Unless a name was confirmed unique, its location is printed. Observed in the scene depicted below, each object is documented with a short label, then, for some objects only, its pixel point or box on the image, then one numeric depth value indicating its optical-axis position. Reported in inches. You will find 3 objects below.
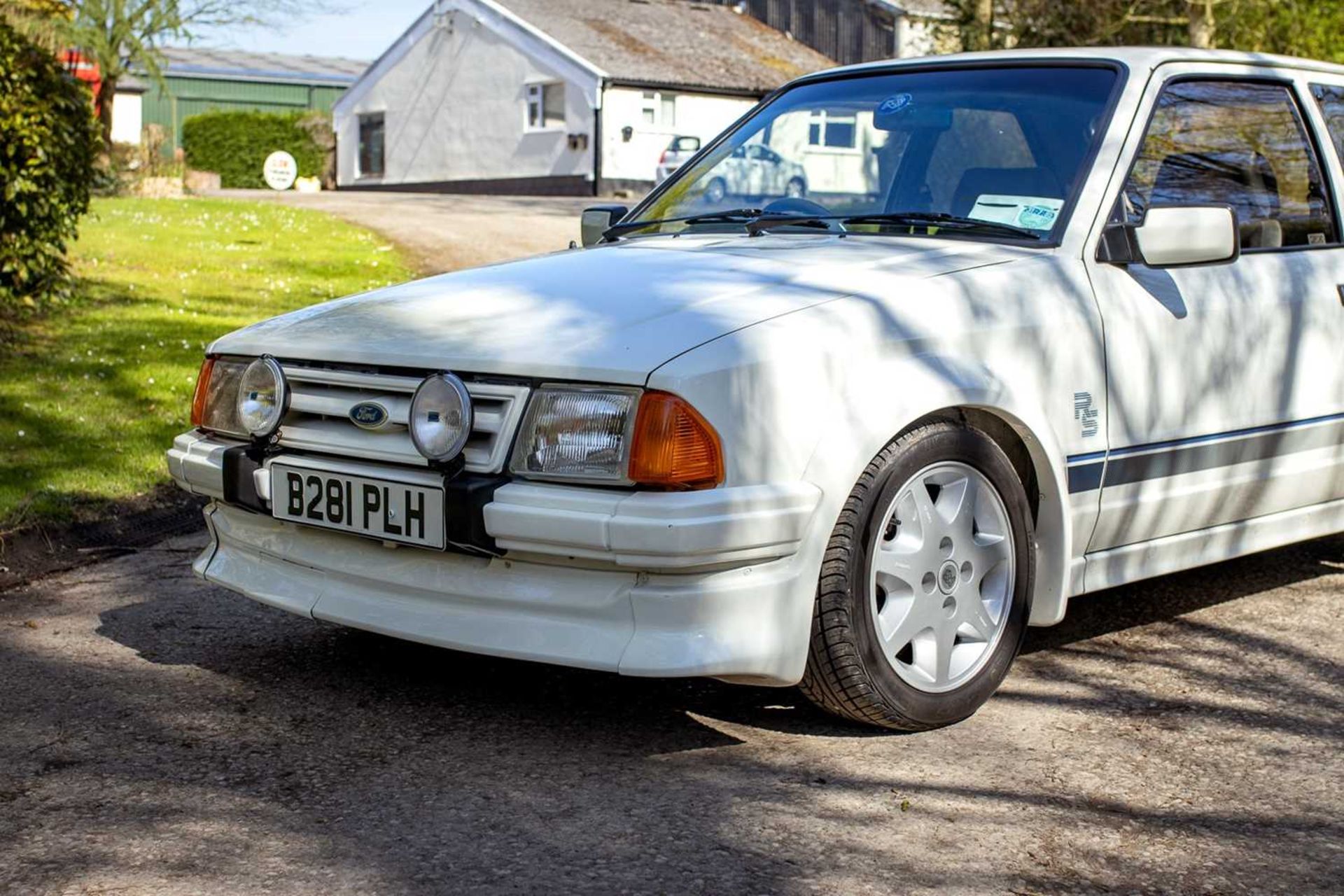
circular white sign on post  1617.9
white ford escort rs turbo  129.9
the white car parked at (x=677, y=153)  924.0
